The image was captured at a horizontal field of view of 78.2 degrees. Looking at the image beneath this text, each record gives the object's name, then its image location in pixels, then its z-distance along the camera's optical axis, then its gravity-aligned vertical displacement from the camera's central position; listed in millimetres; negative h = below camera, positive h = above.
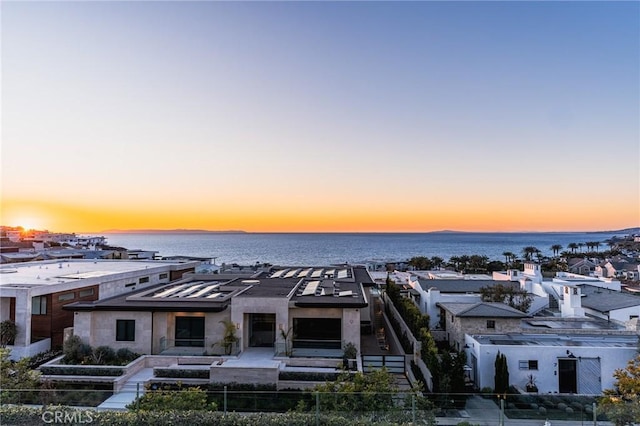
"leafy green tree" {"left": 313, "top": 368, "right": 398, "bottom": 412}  12039 -5431
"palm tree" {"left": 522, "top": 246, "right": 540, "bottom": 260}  113006 -7584
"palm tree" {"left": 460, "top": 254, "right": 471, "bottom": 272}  79762 -8076
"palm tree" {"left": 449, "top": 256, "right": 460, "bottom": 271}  84562 -8473
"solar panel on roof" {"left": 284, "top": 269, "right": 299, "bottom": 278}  32581 -4426
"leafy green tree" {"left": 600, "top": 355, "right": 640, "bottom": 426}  11203 -5502
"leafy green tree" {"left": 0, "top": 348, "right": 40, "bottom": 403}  14029 -5710
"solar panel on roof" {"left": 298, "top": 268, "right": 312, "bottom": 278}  32825 -4416
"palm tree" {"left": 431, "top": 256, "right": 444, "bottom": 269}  84938 -8166
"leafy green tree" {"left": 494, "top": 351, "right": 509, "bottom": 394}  17297 -6692
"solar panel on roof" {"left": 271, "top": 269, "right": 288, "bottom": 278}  32397 -4444
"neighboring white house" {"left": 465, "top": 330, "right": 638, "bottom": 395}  17906 -6482
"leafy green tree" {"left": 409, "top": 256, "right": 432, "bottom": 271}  83438 -8542
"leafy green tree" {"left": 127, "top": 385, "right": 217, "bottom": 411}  12219 -5634
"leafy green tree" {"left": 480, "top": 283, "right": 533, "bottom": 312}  28078 -5264
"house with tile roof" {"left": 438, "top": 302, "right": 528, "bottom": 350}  21844 -5399
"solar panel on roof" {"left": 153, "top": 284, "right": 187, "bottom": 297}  23266 -4295
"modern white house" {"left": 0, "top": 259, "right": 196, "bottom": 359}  21156 -4363
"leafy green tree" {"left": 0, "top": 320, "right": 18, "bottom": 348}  20812 -5908
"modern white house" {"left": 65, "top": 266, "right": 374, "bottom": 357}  20438 -5354
